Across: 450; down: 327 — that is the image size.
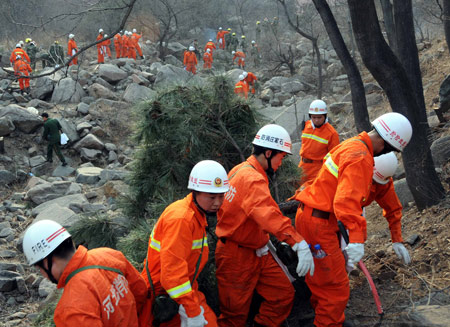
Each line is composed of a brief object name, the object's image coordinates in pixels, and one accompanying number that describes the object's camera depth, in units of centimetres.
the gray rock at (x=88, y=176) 1203
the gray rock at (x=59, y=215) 839
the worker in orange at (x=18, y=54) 1754
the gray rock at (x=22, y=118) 1405
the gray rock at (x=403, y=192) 726
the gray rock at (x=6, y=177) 1209
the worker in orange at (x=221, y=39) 3055
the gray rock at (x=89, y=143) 1400
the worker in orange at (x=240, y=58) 2531
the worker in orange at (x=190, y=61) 2223
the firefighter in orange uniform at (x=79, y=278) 266
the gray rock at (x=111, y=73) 1891
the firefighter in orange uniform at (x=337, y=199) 365
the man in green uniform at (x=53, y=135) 1295
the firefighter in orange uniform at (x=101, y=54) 2134
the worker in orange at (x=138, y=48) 2459
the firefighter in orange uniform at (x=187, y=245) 326
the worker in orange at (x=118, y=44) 2323
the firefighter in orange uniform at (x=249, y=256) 408
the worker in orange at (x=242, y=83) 1403
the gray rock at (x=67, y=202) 977
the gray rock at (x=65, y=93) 1684
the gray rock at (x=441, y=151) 746
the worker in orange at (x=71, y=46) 2059
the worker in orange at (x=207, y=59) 2417
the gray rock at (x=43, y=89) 1709
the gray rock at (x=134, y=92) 1675
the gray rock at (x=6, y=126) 1349
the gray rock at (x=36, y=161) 1326
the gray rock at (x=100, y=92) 1712
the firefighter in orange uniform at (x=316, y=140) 698
